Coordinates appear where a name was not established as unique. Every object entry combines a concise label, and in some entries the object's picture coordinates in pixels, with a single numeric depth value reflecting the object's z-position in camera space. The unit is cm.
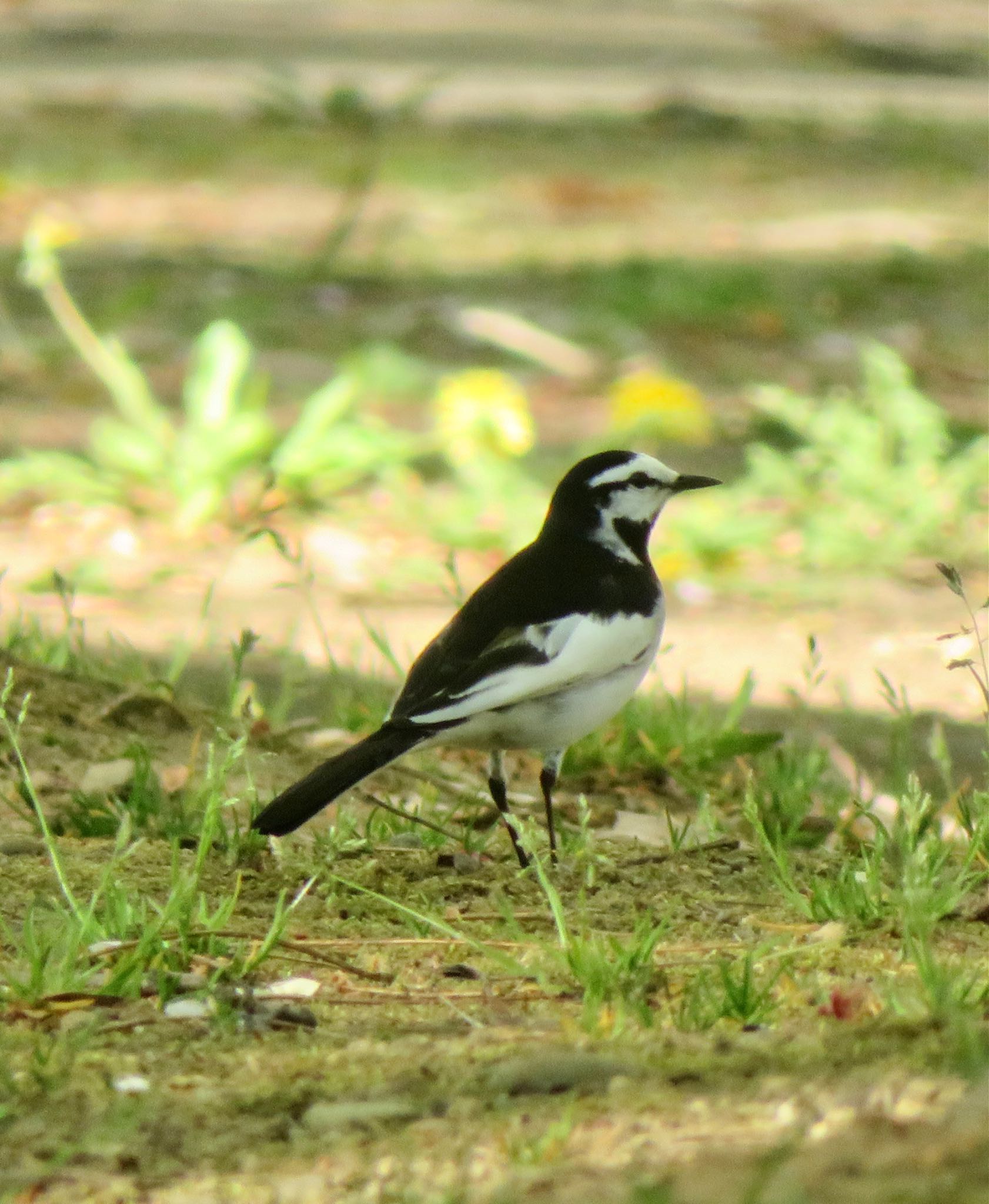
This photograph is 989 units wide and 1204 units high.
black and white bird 762
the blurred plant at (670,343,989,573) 1385
